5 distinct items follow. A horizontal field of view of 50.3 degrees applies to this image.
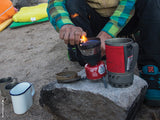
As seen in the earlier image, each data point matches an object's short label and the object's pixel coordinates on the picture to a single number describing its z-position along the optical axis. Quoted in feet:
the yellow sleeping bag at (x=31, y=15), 15.52
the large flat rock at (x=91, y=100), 3.88
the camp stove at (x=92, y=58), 3.92
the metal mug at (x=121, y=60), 3.62
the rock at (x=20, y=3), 21.37
